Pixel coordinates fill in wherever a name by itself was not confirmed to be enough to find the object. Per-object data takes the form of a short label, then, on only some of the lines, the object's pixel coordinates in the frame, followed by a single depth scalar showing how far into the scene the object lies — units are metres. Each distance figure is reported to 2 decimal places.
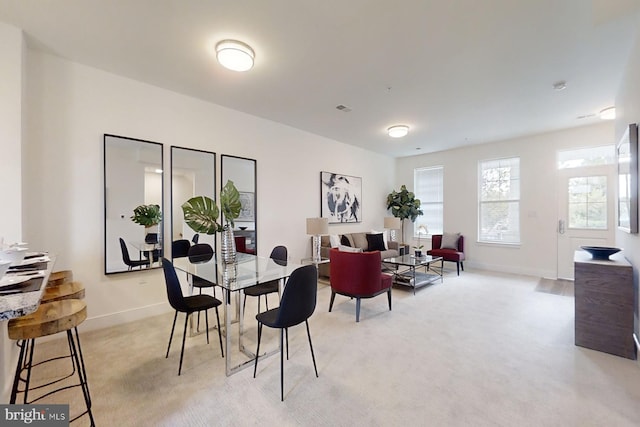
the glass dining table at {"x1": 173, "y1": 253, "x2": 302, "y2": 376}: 2.13
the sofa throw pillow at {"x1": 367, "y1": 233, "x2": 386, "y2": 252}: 6.17
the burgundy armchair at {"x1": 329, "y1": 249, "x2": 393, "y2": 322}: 3.29
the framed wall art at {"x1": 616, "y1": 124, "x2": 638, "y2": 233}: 2.52
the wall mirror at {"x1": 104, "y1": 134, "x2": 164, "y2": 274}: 3.11
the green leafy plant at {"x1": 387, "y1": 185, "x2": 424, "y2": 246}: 6.98
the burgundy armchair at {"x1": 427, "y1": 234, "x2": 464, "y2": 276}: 5.72
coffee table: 4.60
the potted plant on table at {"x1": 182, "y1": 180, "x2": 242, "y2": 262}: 2.72
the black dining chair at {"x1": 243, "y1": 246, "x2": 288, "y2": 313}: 2.83
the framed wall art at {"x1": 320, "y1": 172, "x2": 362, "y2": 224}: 5.75
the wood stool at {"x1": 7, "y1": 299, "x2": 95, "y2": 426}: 1.33
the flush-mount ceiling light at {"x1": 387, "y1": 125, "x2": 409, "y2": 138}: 4.82
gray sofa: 5.28
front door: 4.77
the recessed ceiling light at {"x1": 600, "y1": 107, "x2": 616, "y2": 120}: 4.08
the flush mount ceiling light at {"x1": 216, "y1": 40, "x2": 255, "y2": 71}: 2.55
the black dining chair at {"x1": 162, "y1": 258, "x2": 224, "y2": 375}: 2.19
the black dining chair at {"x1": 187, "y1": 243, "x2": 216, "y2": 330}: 3.04
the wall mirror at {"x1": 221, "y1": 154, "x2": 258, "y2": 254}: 4.17
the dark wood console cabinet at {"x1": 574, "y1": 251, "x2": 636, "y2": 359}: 2.46
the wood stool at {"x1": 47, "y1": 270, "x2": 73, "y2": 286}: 2.14
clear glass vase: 2.84
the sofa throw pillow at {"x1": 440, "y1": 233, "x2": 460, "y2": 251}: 6.14
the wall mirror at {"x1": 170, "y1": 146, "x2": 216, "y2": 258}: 3.57
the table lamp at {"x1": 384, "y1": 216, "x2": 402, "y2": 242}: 6.41
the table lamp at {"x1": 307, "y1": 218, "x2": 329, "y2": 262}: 4.35
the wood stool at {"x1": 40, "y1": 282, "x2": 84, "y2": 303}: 1.83
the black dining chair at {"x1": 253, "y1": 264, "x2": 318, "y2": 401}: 1.90
